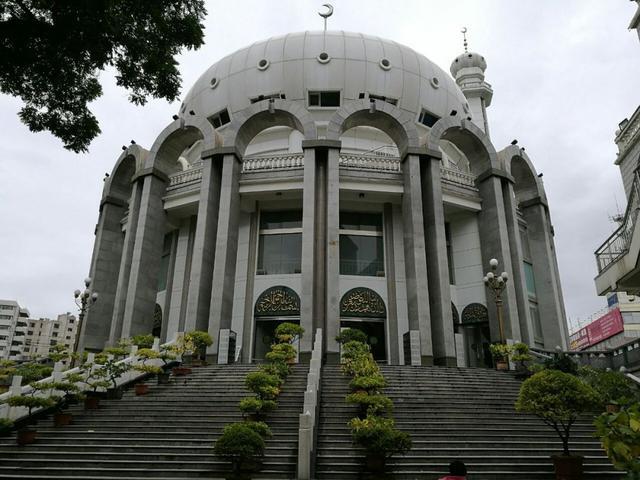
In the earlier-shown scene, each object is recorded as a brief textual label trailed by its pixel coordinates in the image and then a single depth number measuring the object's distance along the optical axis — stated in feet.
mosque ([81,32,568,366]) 67.26
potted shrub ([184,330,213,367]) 56.34
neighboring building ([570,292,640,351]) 164.66
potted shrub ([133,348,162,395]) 44.98
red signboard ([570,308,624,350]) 165.89
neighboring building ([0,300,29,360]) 318.65
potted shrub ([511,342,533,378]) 52.24
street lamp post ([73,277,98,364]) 58.91
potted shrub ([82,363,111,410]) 41.83
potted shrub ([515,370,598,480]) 27.81
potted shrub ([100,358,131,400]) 44.93
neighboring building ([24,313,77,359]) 338.13
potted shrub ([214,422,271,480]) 27.99
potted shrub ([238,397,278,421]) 34.78
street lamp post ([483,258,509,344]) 57.88
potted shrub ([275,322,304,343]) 57.11
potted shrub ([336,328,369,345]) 59.52
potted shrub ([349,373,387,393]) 39.06
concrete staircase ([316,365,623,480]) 29.66
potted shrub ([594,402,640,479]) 12.93
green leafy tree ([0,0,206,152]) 25.81
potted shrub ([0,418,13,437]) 36.22
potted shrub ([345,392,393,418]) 34.81
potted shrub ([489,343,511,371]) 53.88
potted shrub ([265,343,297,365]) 48.66
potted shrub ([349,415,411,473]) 28.60
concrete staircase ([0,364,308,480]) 29.66
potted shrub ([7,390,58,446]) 34.42
